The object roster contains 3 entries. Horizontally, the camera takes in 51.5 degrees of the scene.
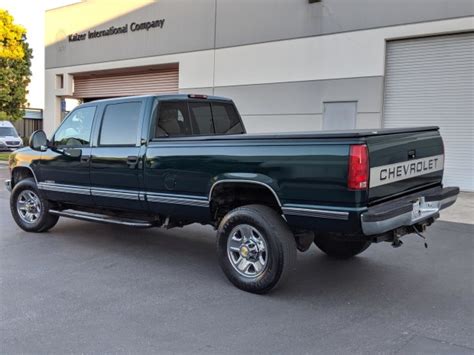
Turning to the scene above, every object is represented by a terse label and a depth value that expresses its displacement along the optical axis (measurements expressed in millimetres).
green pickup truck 4262
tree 32344
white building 12852
